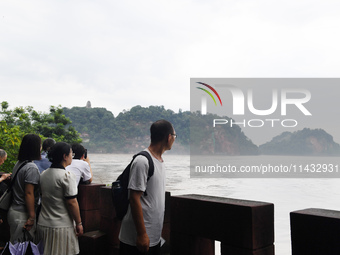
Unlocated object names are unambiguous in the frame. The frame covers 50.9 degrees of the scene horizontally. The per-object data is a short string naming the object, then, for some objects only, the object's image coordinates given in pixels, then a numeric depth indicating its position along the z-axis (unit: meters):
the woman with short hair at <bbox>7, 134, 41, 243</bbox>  2.87
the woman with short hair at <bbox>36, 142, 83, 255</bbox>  2.73
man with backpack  2.13
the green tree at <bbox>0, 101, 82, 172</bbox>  16.72
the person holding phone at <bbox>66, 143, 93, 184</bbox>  3.57
